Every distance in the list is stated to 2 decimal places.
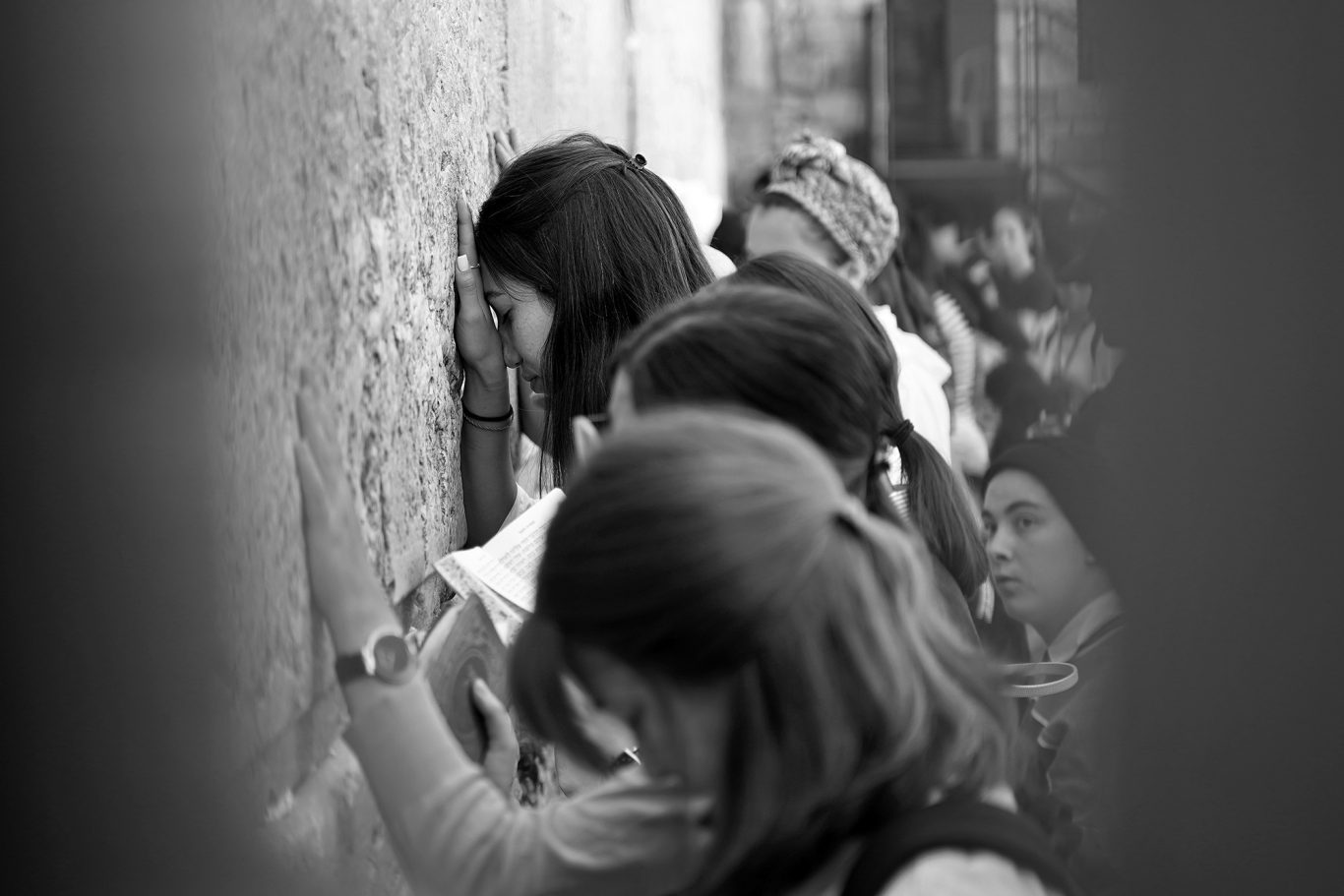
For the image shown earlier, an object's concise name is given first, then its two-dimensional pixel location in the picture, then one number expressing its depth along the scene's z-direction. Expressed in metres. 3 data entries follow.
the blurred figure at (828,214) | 3.42
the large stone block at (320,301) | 1.03
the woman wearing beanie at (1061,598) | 1.91
